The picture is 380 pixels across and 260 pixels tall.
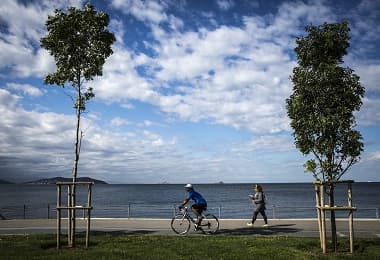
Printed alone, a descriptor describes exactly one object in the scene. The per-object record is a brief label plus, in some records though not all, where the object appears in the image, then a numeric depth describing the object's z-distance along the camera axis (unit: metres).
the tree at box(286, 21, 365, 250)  12.51
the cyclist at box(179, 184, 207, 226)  17.31
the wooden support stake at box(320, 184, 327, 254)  11.96
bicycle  17.41
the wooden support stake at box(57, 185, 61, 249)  13.09
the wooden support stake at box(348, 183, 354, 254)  11.98
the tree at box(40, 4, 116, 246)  14.57
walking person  19.45
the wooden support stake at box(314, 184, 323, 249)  12.34
